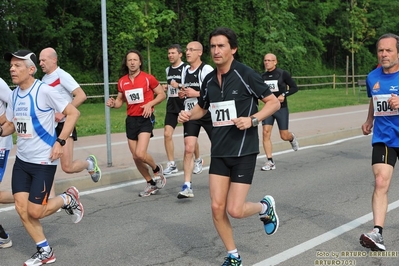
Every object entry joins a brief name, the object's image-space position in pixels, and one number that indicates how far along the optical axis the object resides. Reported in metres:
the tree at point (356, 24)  34.47
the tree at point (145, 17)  22.50
